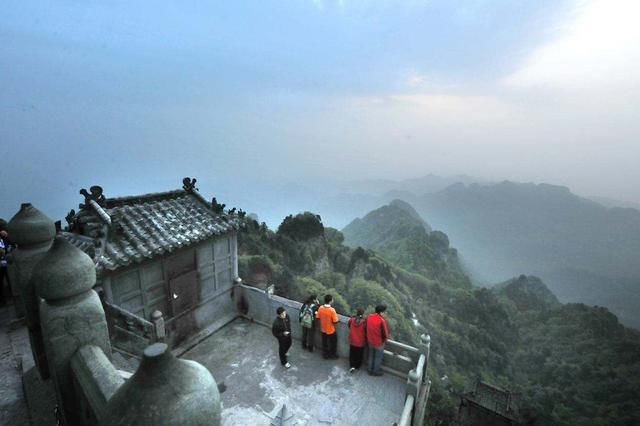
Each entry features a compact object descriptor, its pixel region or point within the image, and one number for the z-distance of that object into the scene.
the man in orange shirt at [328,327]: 9.54
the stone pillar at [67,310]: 3.55
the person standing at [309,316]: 9.98
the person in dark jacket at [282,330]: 9.26
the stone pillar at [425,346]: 8.84
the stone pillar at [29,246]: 4.88
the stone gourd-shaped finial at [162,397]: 1.87
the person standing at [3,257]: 9.03
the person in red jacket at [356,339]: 9.10
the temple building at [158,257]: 8.32
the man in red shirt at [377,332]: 8.83
